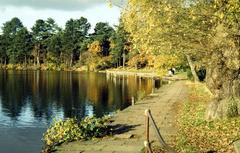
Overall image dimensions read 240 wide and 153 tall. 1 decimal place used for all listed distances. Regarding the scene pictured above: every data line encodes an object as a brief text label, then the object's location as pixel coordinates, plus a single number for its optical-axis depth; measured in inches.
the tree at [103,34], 5319.9
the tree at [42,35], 5835.6
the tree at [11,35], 5879.9
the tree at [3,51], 5973.4
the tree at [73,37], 5659.5
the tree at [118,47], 4798.2
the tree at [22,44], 5816.9
